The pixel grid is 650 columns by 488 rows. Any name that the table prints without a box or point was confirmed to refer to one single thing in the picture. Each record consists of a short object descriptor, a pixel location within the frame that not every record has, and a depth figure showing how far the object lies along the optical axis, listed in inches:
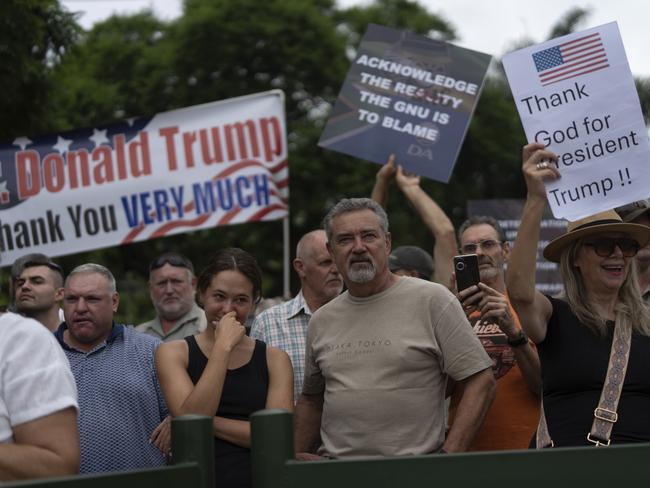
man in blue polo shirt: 189.5
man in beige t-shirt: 162.1
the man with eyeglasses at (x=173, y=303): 294.5
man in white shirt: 112.0
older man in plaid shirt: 216.4
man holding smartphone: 173.9
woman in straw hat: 156.6
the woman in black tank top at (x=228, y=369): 168.6
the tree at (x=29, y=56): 495.5
